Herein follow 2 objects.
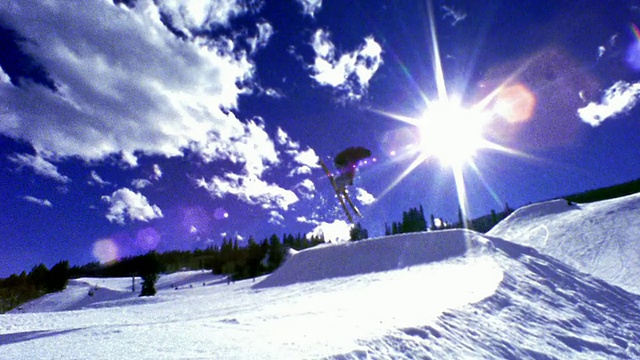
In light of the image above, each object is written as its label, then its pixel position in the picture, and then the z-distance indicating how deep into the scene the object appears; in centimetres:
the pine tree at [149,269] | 3872
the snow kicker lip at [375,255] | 2164
